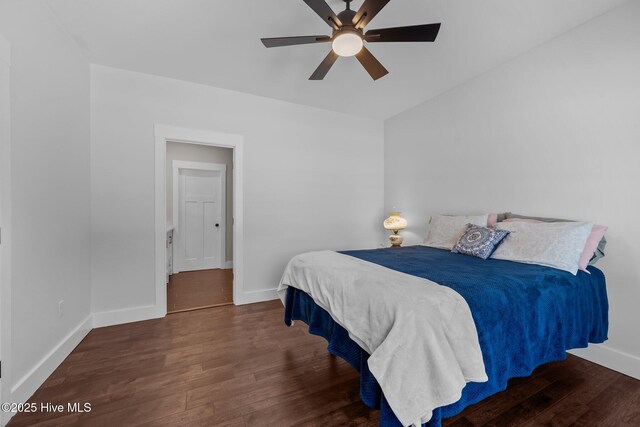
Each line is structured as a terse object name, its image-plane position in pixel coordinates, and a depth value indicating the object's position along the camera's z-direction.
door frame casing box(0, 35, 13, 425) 1.42
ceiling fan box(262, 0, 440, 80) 1.67
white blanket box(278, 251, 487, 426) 1.09
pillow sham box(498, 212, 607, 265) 2.05
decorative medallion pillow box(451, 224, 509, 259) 2.29
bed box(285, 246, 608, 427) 1.32
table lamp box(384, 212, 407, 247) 3.82
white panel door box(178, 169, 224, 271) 5.13
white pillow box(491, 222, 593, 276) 1.93
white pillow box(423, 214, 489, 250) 2.78
